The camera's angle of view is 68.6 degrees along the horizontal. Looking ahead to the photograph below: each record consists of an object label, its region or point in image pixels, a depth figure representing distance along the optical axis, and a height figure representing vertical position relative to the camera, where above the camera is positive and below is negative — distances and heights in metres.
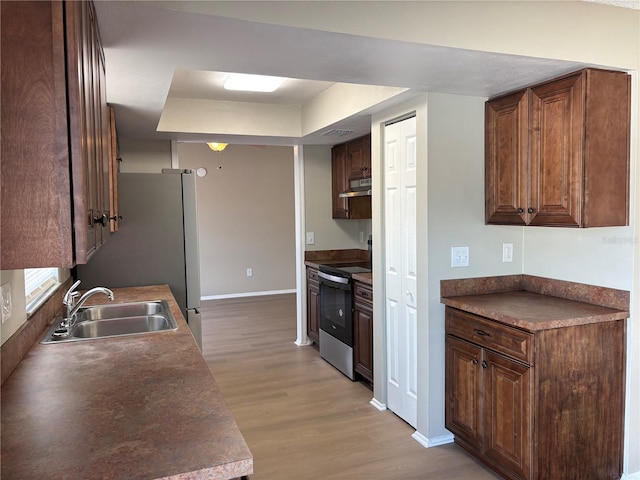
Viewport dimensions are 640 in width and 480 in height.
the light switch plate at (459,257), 2.88 -0.22
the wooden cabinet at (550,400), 2.22 -0.90
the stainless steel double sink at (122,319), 2.57 -0.54
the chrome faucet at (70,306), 2.33 -0.40
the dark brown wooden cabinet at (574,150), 2.29 +0.35
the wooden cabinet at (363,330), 3.68 -0.87
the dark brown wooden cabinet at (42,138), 1.04 +0.20
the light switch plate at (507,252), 3.00 -0.21
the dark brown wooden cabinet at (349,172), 4.31 +0.49
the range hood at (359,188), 4.14 +0.31
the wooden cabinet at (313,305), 4.70 -0.84
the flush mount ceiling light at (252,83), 3.40 +1.06
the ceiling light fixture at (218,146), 6.06 +1.01
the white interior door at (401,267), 3.02 -0.31
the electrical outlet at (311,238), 4.99 -0.16
